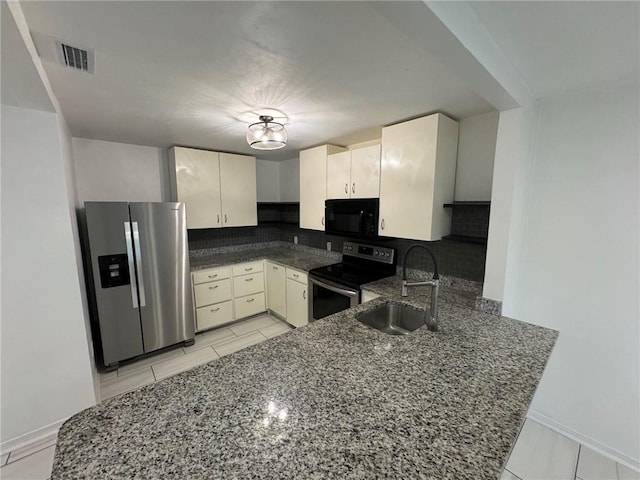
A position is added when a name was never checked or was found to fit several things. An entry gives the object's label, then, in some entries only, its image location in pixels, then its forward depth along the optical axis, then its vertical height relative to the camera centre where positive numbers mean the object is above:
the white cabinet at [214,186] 3.07 +0.25
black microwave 2.46 -0.11
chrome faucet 1.47 -0.56
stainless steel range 2.46 -0.71
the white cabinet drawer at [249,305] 3.43 -1.36
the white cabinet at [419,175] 1.99 +0.26
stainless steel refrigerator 2.37 -0.71
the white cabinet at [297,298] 3.01 -1.12
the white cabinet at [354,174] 2.44 +0.34
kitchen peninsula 0.70 -0.71
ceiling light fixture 1.99 +0.56
